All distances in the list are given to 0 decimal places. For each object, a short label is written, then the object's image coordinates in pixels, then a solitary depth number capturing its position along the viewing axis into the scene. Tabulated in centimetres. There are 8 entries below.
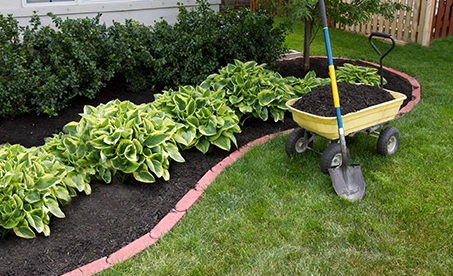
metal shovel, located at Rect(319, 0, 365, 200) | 341
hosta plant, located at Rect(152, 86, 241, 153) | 404
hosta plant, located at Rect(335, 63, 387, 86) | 543
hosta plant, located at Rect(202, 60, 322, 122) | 460
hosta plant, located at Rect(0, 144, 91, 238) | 296
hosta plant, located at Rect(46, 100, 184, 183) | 351
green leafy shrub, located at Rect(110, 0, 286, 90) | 527
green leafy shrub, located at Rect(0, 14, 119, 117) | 445
